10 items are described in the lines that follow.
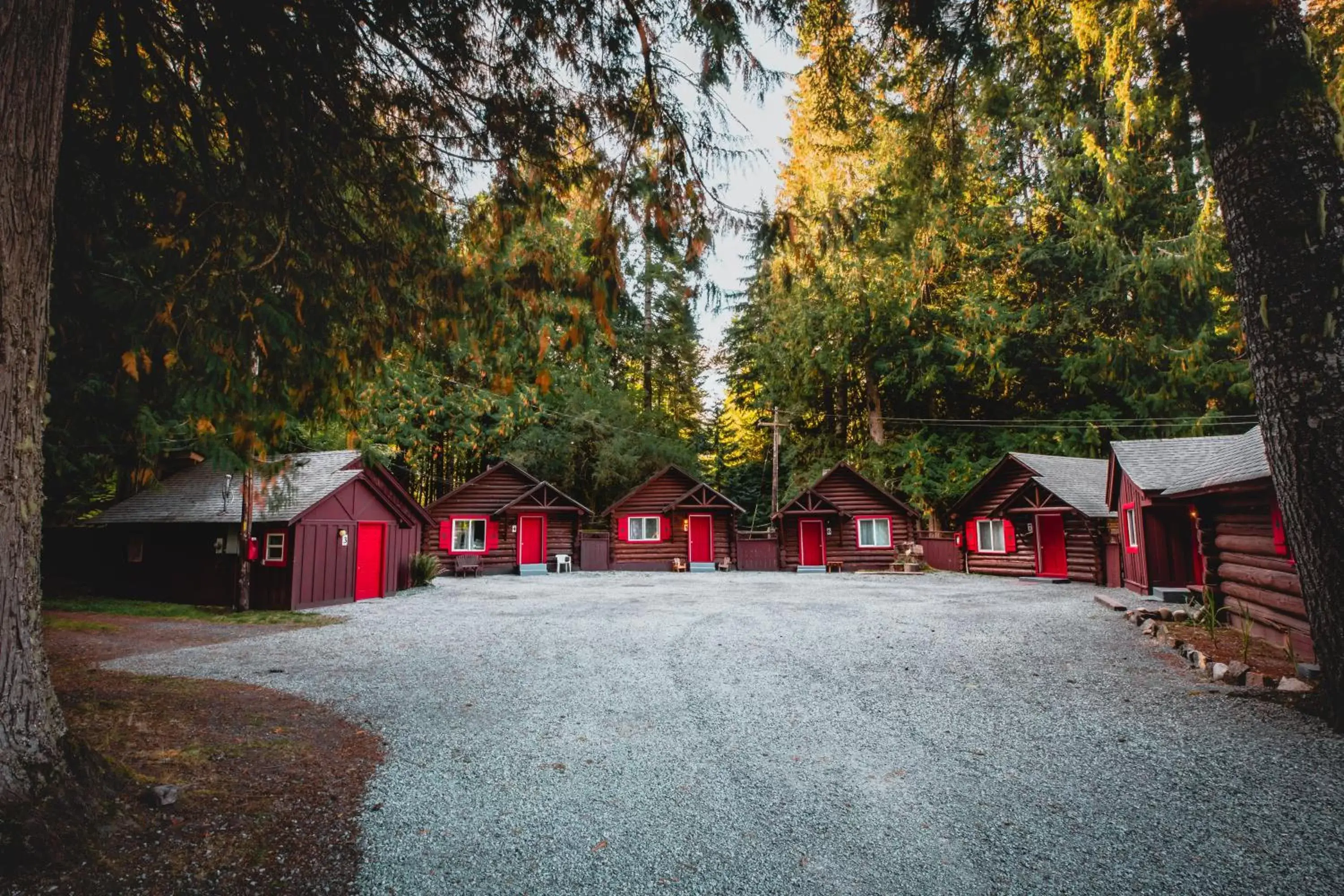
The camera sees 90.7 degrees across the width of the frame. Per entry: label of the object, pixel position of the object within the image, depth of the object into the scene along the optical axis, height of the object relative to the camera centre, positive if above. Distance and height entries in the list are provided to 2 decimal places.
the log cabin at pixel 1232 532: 8.47 -0.35
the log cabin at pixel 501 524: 26.11 +0.02
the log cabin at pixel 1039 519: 20.16 -0.17
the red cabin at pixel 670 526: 28.36 -0.24
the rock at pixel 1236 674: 6.84 -1.68
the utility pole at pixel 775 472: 28.50 +2.02
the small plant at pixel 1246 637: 7.65 -1.52
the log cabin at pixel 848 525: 27.19 -0.31
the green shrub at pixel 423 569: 20.02 -1.31
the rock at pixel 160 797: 3.60 -1.44
